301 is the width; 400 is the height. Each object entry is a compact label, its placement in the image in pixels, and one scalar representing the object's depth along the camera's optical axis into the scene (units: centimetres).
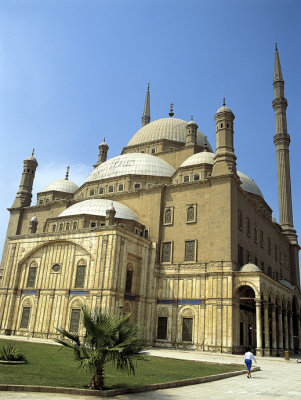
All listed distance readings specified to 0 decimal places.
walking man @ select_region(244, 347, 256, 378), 1258
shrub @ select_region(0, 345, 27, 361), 1161
